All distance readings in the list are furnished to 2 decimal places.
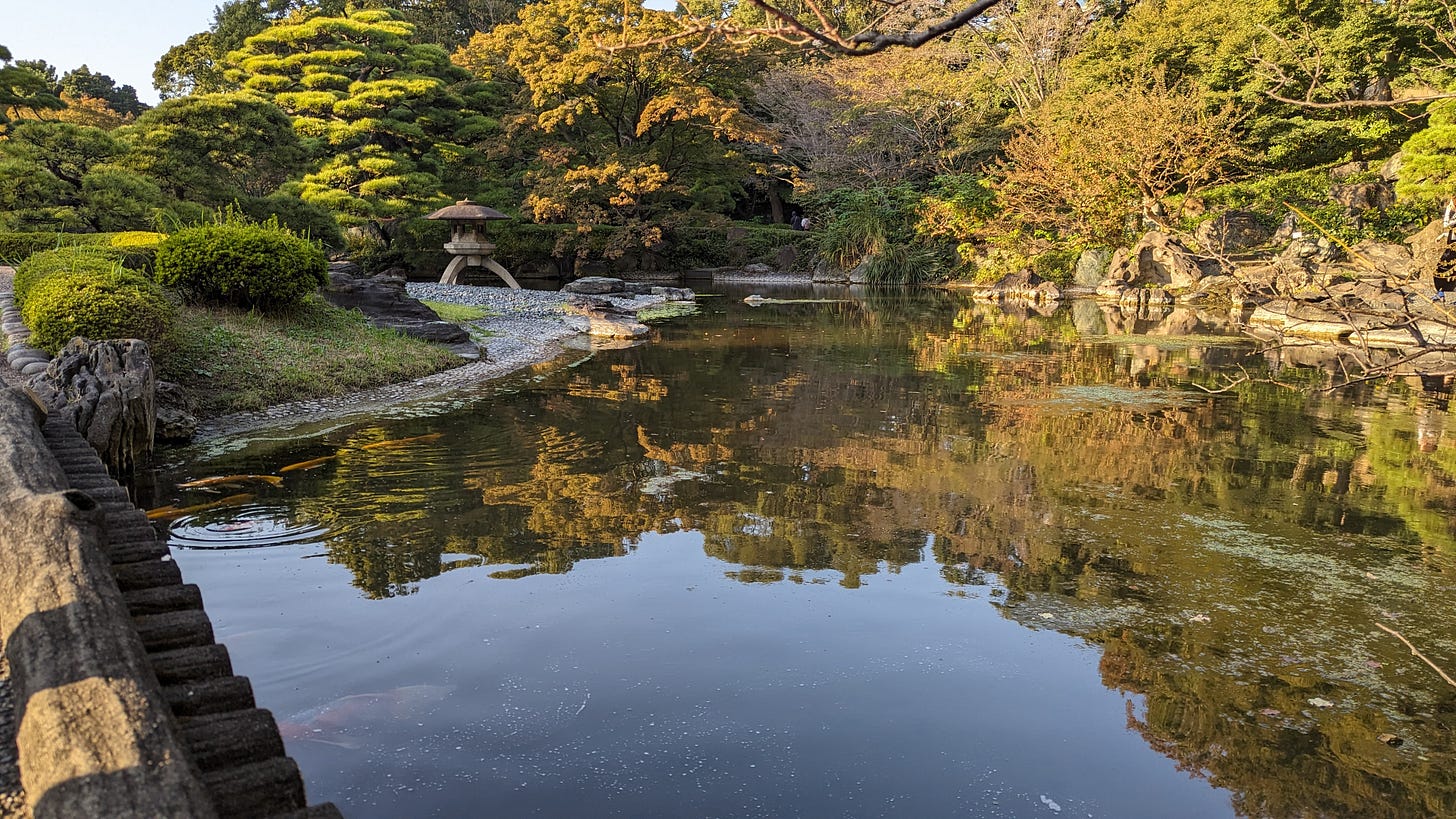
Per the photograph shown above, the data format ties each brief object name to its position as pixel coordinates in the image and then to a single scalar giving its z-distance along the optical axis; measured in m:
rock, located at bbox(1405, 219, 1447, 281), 13.13
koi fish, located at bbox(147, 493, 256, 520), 4.73
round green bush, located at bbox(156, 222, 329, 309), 8.51
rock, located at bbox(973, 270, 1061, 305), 20.56
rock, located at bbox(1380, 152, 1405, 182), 17.25
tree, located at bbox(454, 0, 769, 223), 20.78
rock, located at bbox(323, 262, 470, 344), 10.40
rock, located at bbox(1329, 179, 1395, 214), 17.95
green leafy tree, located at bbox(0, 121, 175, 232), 11.35
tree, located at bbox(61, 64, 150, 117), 35.14
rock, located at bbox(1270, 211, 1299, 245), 18.00
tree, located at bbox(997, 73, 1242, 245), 17.89
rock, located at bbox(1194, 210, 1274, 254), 18.14
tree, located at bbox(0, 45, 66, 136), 16.38
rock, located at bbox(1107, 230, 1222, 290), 18.52
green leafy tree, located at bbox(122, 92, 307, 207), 13.19
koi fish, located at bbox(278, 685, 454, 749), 2.86
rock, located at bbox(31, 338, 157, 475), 5.27
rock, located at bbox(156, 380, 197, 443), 6.07
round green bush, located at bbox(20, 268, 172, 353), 6.43
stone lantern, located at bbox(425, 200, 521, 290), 17.38
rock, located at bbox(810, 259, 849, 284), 25.39
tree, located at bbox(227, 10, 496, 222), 19.67
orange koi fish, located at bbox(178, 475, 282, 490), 5.29
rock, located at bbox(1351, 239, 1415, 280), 12.81
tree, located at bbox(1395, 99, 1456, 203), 13.69
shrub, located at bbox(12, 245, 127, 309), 7.36
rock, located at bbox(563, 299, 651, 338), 13.23
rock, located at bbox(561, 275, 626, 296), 18.64
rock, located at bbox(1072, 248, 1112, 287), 21.20
